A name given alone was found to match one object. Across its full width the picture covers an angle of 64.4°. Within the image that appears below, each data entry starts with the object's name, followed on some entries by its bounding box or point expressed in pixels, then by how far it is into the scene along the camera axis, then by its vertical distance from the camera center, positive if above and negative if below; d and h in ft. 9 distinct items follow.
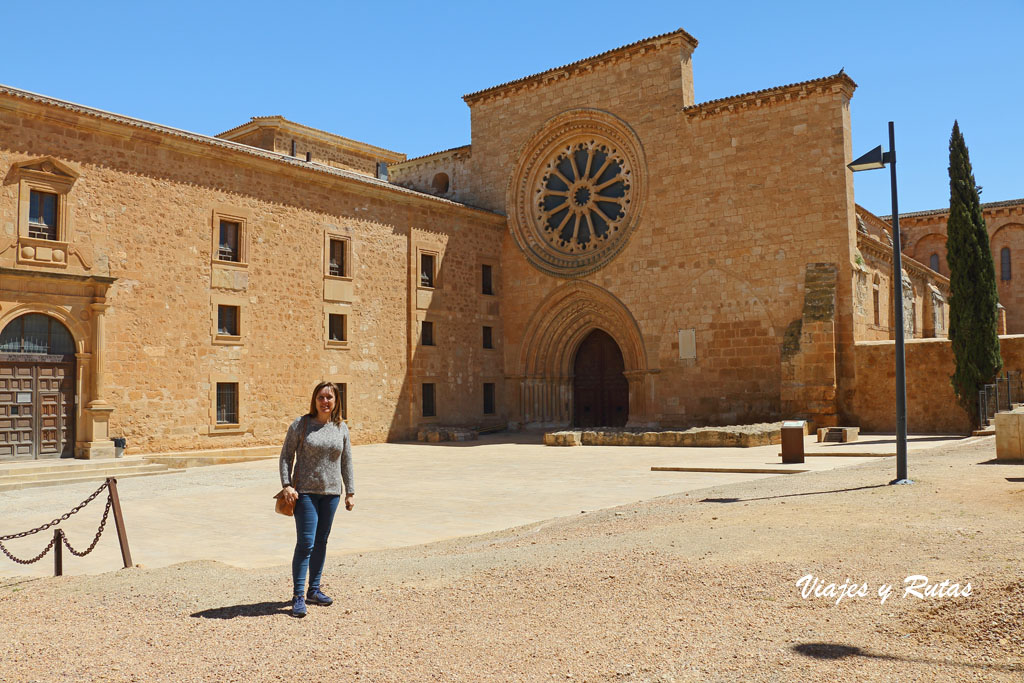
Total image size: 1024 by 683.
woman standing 17.97 -2.01
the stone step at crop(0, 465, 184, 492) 46.03 -5.31
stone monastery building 55.77 +10.08
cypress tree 58.29 +7.03
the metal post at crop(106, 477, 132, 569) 22.99 -3.92
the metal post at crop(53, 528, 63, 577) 22.77 -4.67
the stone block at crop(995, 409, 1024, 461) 36.27 -2.25
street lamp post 33.45 +6.26
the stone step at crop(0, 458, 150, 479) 47.88 -4.66
